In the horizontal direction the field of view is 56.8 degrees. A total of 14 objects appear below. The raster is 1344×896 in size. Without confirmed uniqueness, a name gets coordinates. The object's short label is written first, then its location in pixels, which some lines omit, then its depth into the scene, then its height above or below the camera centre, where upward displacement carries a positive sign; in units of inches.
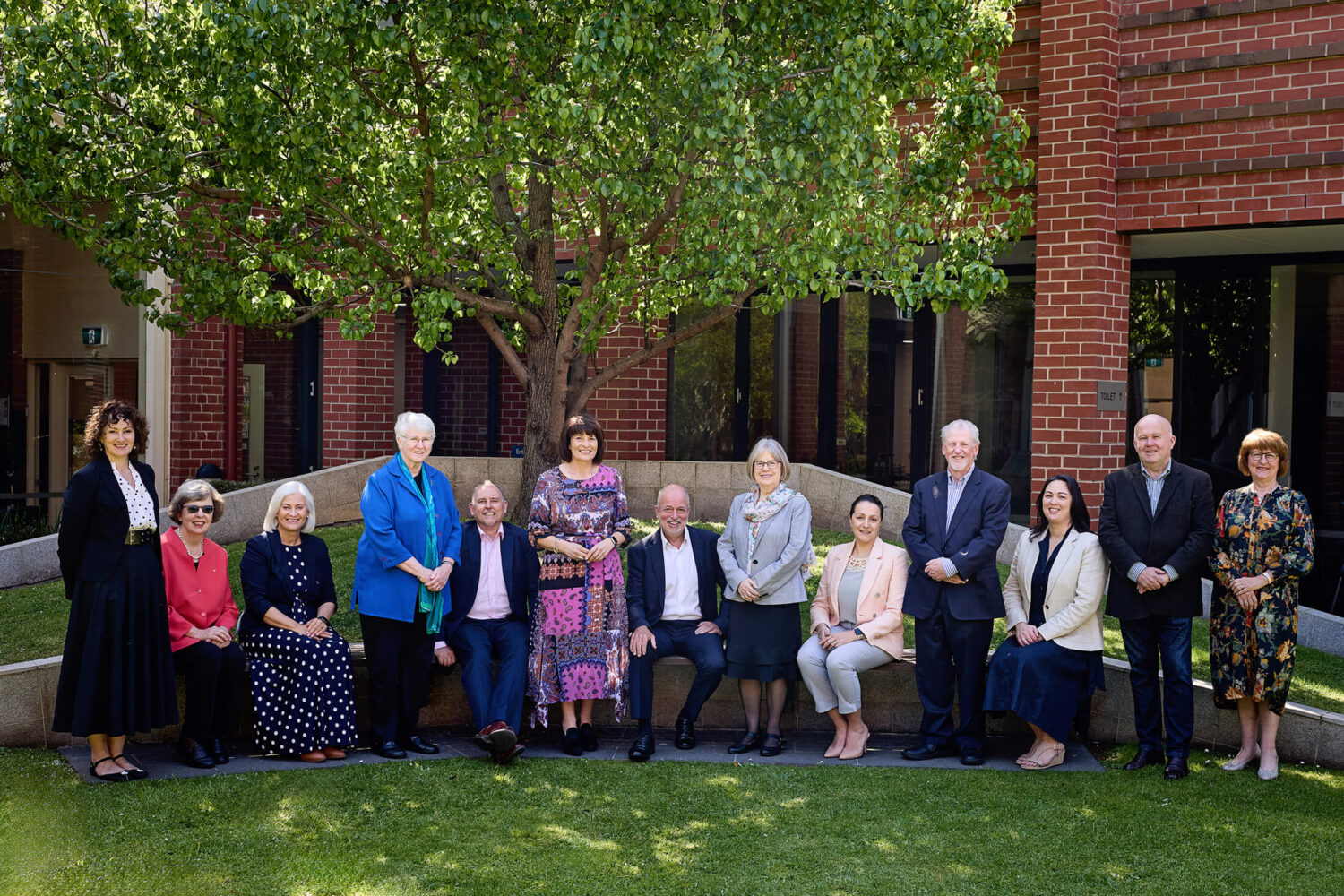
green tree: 289.4 +69.1
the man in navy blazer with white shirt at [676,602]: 274.4 -40.3
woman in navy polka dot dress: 262.1 -48.0
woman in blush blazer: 267.9 -43.4
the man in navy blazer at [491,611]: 269.9 -42.0
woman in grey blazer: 271.6 -35.1
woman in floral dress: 244.1 -31.3
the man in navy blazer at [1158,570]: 251.9 -28.2
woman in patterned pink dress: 273.0 -37.0
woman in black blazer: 244.1 -37.6
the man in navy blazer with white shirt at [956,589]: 265.1 -34.6
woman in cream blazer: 257.1 -43.6
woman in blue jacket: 265.6 -33.5
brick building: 380.8 +37.2
